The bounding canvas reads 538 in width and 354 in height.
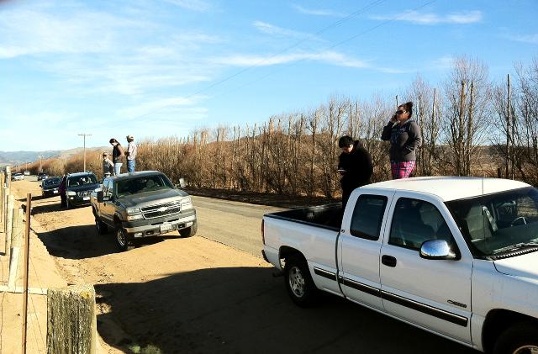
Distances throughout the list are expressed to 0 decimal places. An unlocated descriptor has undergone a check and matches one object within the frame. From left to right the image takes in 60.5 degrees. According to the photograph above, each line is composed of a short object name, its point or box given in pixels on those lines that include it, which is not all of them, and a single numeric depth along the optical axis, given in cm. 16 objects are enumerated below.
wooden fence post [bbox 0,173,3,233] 1514
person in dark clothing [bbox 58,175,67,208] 2238
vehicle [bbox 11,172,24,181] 7812
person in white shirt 1527
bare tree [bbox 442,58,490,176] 1437
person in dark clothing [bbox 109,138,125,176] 1585
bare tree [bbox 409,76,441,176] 1550
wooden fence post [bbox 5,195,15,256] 982
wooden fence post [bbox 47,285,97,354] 310
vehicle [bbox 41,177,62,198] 3068
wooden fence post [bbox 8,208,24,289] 679
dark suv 2109
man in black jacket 728
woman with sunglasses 727
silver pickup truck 1070
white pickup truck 351
